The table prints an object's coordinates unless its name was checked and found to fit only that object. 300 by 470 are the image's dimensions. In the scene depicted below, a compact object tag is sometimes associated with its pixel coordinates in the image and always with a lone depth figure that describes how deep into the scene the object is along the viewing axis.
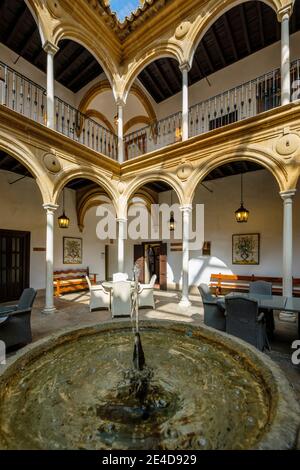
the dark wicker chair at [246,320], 3.33
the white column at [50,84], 5.80
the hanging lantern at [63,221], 7.85
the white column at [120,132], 7.95
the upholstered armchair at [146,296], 6.12
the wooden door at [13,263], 7.66
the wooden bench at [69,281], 8.31
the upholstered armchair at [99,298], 5.96
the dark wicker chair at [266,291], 4.29
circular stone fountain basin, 1.23
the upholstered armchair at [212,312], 4.07
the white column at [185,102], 6.59
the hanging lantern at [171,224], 9.05
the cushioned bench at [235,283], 7.14
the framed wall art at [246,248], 7.65
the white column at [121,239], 7.91
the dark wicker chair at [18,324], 3.50
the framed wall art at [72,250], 9.58
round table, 6.11
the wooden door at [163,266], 9.78
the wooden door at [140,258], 11.29
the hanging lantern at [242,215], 6.75
